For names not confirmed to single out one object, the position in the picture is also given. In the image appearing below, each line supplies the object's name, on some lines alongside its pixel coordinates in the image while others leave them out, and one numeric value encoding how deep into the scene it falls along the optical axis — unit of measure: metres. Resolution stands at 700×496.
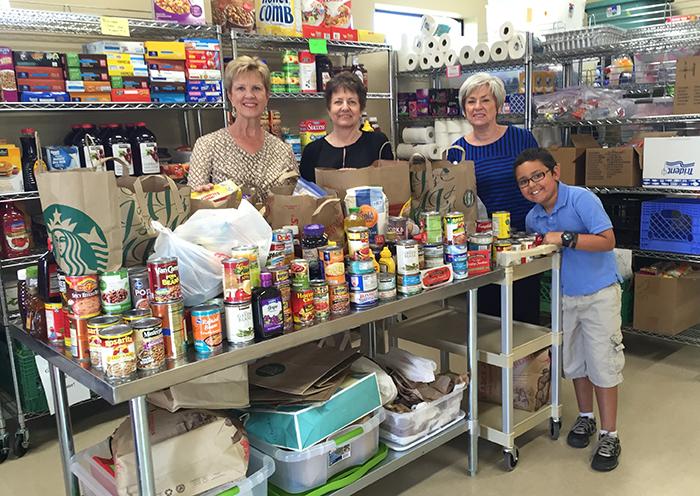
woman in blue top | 2.84
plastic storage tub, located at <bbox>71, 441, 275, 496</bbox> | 1.79
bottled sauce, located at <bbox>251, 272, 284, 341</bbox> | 1.68
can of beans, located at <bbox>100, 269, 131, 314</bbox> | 1.58
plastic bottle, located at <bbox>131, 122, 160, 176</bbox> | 3.37
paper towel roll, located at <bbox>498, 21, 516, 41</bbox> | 4.38
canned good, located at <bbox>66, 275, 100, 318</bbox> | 1.56
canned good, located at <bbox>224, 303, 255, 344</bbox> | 1.64
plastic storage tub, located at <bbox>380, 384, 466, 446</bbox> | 2.25
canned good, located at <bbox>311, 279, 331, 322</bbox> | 1.83
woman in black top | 2.85
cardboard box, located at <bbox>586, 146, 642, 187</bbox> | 3.71
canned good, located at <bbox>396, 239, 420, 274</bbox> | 2.04
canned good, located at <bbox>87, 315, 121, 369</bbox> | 1.49
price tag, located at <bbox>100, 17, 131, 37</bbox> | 3.12
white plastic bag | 1.76
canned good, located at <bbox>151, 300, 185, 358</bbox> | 1.55
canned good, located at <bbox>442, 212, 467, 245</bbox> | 2.20
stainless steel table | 1.48
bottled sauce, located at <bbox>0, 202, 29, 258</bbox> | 3.04
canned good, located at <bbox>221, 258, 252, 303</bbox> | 1.62
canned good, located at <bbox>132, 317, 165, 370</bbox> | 1.48
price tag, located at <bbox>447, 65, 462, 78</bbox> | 4.80
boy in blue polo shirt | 2.47
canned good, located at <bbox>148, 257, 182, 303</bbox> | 1.54
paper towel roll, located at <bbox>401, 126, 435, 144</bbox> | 4.95
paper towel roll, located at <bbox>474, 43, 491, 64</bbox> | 4.54
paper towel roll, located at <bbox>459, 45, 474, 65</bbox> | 4.68
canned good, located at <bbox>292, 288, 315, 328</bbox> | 1.78
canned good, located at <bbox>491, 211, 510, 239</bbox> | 2.46
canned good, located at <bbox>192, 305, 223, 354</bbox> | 1.59
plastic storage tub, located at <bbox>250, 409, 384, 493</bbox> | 1.94
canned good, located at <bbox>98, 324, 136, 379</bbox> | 1.44
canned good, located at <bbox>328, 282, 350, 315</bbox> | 1.87
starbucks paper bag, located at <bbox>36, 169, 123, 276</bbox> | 1.57
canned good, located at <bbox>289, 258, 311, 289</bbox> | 1.79
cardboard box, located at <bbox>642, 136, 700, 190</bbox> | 3.42
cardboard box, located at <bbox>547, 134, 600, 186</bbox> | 3.97
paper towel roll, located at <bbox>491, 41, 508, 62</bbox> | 4.41
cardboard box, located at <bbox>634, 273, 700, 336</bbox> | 3.58
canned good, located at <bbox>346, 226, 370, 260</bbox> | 1.93
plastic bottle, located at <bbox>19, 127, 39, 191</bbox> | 3.03
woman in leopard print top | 2.72
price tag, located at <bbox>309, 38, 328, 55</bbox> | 4.04
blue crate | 3.53
